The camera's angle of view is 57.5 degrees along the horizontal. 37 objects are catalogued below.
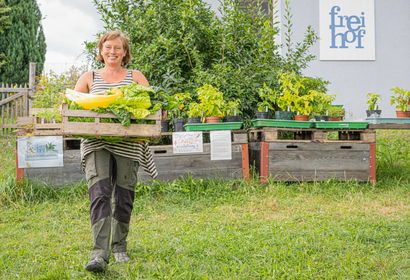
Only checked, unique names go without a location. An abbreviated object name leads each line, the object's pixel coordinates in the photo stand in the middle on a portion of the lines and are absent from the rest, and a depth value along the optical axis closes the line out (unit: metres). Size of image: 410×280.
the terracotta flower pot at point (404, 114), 5.27
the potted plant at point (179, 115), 4.98
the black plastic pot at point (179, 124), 4.97
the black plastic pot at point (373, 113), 5.23
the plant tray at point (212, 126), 4.82
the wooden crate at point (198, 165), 4.77
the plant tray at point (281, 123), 4.88
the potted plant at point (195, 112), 4.89
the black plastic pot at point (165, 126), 5.02
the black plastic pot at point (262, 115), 4.92
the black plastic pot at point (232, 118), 4.93
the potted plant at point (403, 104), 5.28
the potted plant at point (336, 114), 5.25
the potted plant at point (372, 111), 5.23
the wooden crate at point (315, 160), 4.89
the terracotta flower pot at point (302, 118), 5.06
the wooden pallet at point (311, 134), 4.91
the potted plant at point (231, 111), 4.94
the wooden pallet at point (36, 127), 4.74
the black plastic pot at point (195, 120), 4.88
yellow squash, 2.47
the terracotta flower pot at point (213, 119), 4.89
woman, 2.40
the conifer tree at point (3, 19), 13.69
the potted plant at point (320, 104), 5.23
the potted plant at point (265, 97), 5.22
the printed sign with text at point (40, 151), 4.62
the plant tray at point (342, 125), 5.04
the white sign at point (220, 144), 4.85
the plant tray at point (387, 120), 5.14
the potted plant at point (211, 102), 4.88
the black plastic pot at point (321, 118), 5.22
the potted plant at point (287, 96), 5.05
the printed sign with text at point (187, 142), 4.80
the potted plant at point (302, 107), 5.16
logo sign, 10.16
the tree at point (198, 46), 5.47
